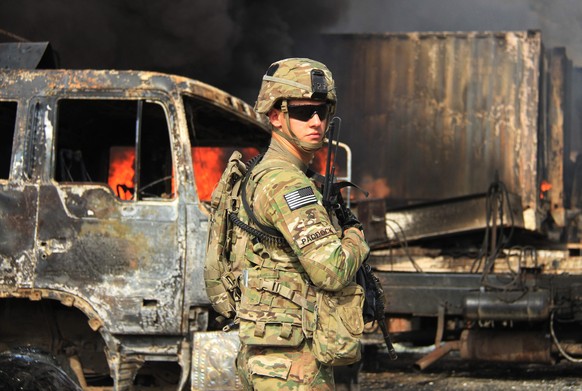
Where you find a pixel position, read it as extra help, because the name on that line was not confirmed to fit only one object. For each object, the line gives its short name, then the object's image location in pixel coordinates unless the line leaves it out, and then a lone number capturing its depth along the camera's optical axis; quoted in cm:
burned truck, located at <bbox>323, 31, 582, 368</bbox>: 1588
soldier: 653
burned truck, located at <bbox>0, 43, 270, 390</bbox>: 1129
